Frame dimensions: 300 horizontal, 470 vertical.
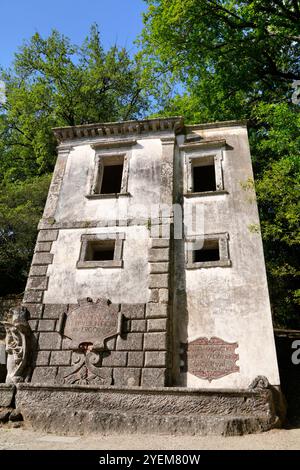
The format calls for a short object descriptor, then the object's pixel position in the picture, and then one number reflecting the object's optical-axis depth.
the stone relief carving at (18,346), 8.90
